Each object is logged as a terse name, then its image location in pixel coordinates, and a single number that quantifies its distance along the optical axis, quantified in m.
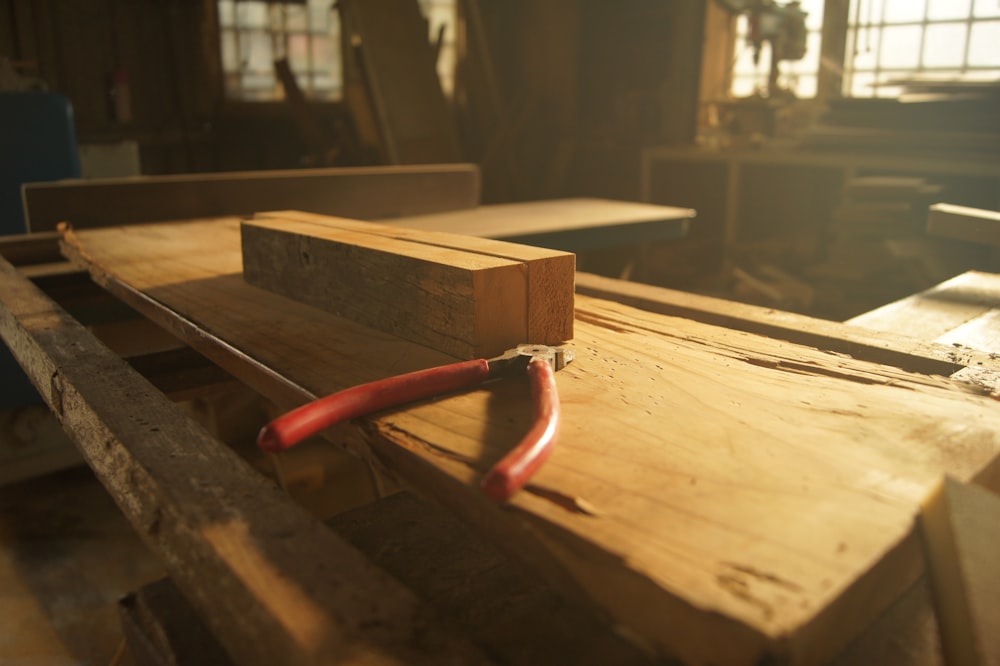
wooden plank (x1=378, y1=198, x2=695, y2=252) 2.21
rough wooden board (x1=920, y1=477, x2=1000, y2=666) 0.44
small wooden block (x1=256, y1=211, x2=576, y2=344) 0.91
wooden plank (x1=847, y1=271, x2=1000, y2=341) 1.33
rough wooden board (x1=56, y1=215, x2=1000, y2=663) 0.45
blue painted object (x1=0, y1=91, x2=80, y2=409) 2.75
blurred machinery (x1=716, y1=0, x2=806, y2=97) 4.39
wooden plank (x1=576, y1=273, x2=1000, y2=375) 0.94
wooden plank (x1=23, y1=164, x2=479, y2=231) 2.05
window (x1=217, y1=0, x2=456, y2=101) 6.35
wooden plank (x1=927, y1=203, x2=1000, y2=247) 1.79
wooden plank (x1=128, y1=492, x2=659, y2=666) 0.65
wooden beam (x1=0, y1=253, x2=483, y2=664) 0.47
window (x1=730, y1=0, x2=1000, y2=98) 4.53
